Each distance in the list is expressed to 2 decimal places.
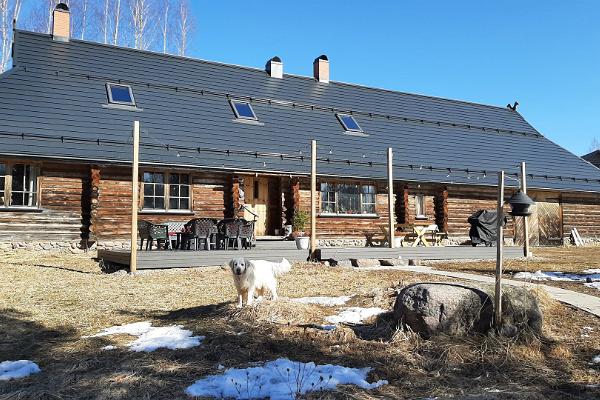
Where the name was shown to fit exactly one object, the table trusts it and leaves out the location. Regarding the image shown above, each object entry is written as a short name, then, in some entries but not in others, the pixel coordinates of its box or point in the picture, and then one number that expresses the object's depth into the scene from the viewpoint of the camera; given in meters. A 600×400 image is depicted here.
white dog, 6.26
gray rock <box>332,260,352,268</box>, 12.95
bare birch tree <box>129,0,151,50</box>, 29.98
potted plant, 17.12
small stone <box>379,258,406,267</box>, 13.48
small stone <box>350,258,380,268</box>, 13.05
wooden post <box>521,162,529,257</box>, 15.10
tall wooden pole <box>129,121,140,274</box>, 10.45
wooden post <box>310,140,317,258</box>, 13.23
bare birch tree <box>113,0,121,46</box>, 29.70
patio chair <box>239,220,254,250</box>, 12.70
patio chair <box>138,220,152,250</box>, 11.98
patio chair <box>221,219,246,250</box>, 12.45
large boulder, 5.10
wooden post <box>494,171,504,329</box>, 5.09
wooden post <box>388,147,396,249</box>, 13.53
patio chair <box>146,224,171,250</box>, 11.86
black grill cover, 17.64
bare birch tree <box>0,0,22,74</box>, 26.80
